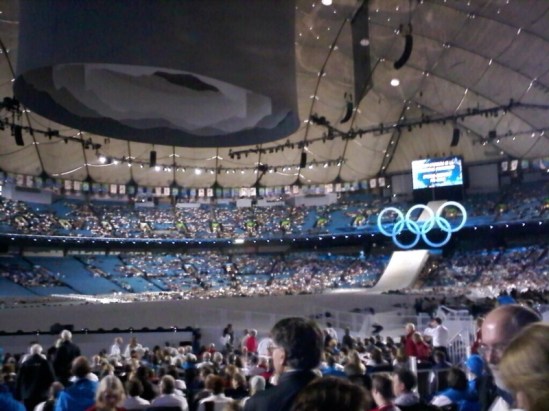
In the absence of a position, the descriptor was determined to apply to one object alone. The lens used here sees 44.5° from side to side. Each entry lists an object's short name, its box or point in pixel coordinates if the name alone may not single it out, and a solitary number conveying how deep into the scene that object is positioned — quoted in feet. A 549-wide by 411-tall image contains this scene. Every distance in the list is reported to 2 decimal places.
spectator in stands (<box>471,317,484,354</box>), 30.45
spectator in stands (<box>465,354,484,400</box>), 22.63
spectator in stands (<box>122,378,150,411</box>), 23.03
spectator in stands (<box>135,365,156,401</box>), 27.37
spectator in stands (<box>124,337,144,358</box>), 49.55
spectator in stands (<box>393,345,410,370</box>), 33.19
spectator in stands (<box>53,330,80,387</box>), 25.89
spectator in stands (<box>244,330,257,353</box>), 55.86
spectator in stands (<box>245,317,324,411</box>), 10.94
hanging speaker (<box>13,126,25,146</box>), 94.62
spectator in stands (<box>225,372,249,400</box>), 27.05
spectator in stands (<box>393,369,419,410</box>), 18.08
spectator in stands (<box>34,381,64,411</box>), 20.47
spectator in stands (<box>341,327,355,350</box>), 49.16
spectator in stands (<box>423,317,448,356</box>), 47.14
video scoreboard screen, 140.15
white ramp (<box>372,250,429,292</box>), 137.18
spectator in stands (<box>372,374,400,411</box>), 16.38
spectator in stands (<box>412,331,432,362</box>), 39.63
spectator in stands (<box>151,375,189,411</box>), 22.56
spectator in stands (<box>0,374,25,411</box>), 17.54
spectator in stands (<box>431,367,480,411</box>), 20.90
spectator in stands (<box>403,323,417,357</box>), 39.88
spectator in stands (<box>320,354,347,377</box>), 27.00
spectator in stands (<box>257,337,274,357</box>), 47.94
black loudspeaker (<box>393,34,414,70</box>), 70.03
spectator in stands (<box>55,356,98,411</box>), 18.38
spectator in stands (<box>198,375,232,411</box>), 22.38
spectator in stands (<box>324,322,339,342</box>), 57.26
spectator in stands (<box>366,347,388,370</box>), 31.97
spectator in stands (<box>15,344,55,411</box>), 23.49
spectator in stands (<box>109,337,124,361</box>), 52.51
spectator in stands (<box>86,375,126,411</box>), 15.85
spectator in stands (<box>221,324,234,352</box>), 67.17
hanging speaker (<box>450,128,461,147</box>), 107.04
